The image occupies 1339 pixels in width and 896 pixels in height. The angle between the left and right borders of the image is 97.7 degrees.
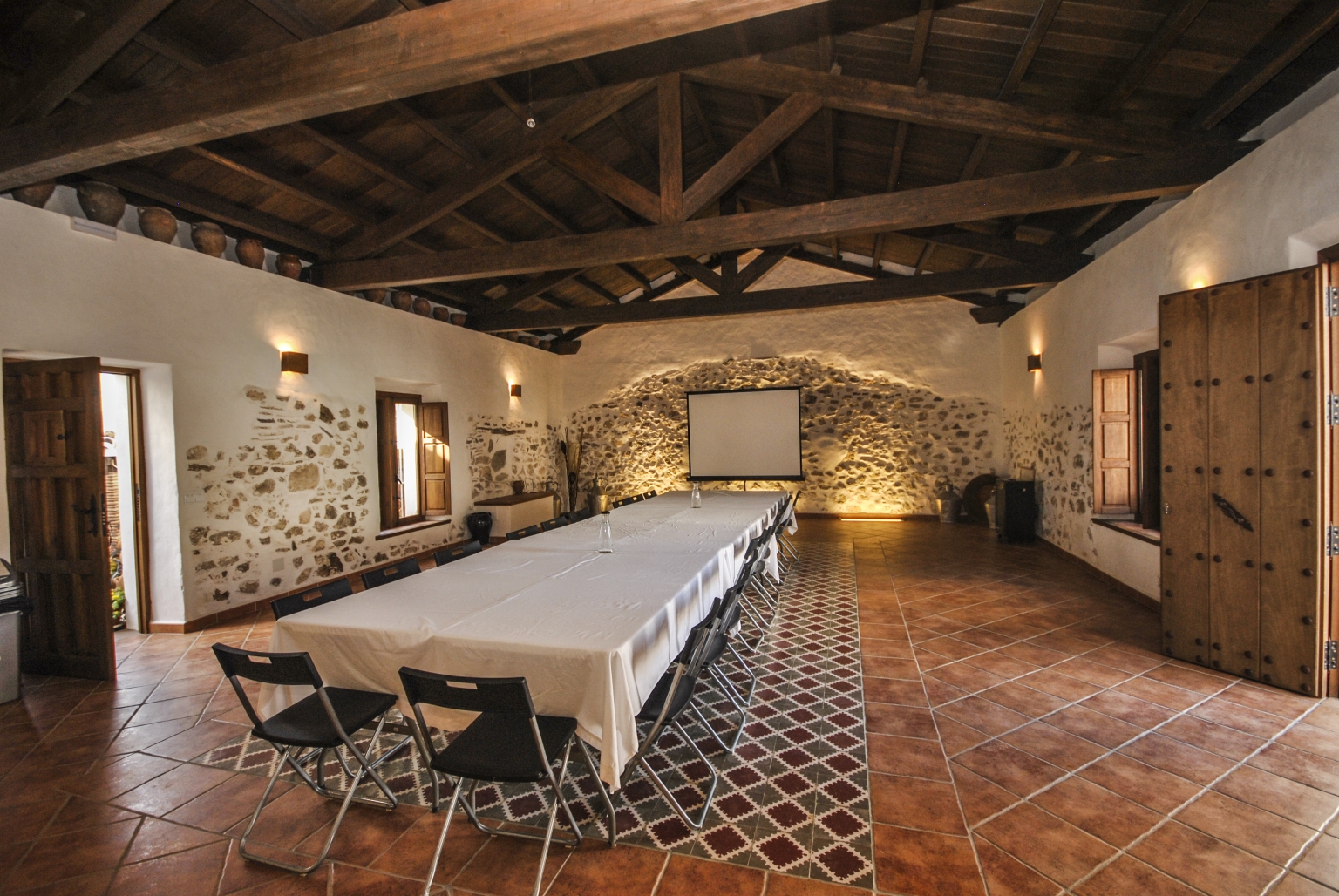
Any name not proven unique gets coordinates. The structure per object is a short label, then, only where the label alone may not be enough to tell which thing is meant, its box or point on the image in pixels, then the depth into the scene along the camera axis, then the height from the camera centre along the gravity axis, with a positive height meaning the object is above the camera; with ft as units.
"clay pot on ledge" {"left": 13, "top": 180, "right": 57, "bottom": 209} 11.50 +5.17
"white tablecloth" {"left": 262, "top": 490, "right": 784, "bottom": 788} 6.16 -2.24
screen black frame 30.45 +0.41
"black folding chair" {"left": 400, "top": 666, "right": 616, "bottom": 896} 5.43 -3.15
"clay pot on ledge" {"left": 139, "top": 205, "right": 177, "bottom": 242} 13.55 +5.30
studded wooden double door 9.20 -1.03
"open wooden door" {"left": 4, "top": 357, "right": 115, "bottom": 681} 11.37 -1.15
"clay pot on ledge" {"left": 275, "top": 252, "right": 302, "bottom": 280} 17.10 +5.32
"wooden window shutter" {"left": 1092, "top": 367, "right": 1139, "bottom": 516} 16.72 -0.58
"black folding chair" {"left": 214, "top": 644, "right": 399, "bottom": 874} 6.09 -3.09
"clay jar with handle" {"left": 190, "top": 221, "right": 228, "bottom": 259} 14.70 +5.35
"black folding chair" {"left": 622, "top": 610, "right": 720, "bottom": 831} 6.51 -3.13
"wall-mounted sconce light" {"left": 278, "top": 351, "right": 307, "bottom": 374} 16.87 +2.46
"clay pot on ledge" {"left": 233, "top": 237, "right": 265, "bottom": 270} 15.90 +5.34
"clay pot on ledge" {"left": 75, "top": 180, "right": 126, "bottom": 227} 12.41 +5.36
